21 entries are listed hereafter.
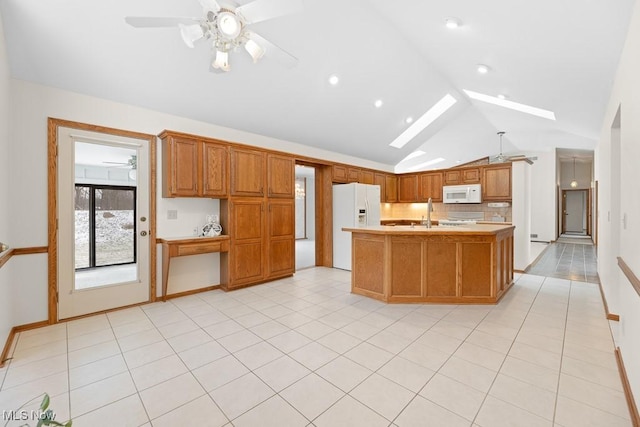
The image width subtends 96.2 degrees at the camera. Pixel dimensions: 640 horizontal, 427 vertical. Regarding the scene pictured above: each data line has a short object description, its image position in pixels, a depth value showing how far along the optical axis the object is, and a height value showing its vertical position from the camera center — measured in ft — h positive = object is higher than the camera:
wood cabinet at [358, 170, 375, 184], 21.63 +2.62
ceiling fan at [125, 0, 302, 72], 6.26 +4.34
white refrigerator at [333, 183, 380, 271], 18.66 -0.06
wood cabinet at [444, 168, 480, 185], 20.85 +2.61
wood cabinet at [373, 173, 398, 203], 23.39 +2.14
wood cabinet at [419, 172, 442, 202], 23.04 +2.00
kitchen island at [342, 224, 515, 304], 11.73 -2.24
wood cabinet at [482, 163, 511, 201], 19.38 +1.93
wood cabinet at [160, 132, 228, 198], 12.05 +1.99
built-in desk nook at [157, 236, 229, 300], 11.89 -1.53
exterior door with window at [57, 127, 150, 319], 10.42 -0.38
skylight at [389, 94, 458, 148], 18.80 +6.44
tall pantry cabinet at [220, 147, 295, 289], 14.08 -0.32
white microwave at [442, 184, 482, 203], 20.31 +1.27
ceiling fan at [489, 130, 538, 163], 25.36 +4.78
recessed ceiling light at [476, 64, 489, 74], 11.90 +6.02
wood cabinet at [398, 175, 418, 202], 24.23 +1.97
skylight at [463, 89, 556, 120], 15.98 +6.03
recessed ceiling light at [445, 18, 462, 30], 9.23 +6.17
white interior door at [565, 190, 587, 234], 43.45 -0.28
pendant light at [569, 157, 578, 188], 40.04 +3.95
